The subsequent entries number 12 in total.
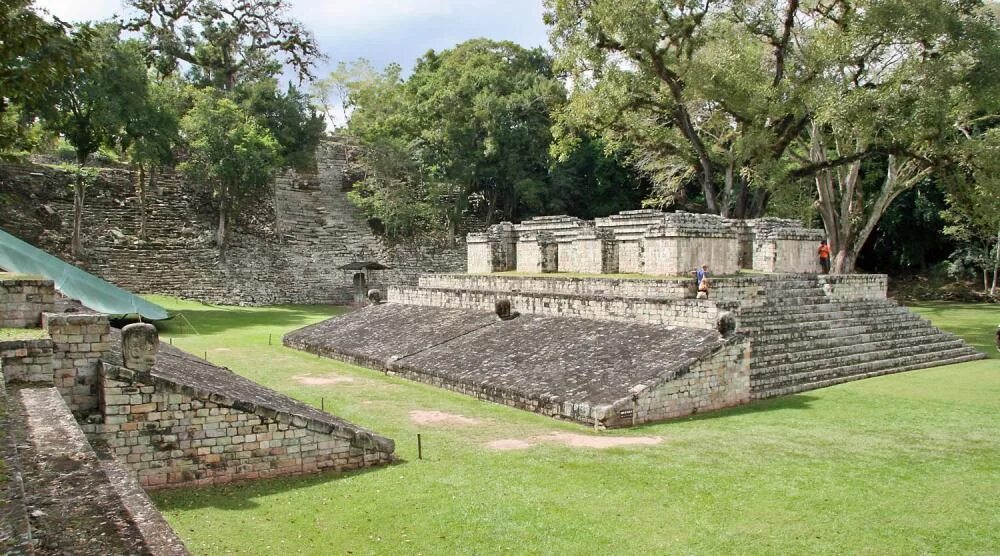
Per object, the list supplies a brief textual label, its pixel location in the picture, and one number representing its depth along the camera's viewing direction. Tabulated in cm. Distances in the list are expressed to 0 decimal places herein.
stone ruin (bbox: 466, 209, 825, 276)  1566
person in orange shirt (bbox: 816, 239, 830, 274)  1916
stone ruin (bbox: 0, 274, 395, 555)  703
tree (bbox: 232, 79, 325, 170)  3184
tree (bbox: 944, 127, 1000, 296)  1828
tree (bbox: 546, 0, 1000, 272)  1766
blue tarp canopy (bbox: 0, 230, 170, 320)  1583
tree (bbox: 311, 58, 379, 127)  5172
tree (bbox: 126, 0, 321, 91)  3616
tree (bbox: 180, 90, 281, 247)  2670
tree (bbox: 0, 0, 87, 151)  916
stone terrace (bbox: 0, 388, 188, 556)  388
